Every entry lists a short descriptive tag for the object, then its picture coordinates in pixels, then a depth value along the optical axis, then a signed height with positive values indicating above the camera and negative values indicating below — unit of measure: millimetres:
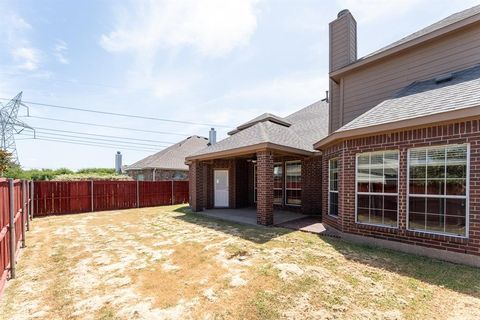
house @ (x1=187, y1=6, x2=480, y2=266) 4820 +245
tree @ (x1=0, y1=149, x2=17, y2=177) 13180 -120
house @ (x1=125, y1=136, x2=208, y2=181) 20578 -779
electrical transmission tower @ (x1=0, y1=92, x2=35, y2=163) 33500 +5726
